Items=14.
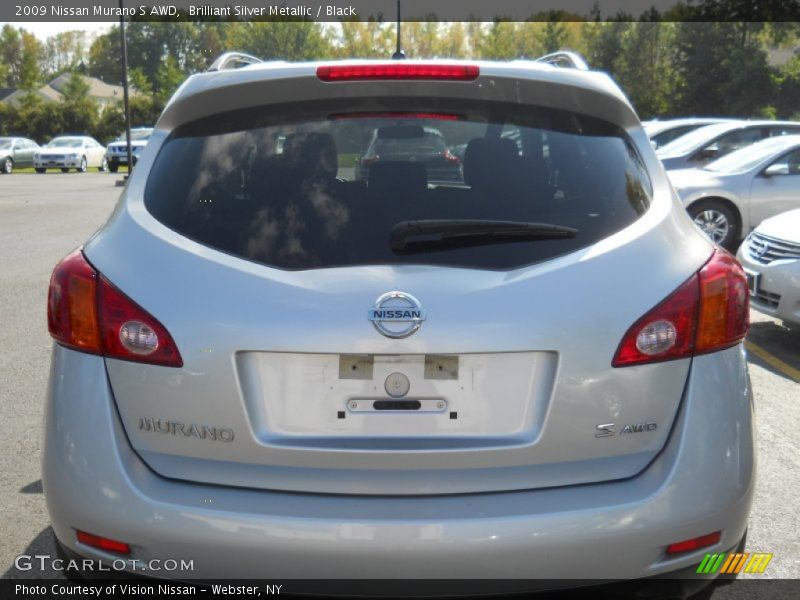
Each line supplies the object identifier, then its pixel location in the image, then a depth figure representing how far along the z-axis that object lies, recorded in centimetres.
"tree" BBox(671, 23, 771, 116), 5466
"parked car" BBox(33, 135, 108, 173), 4319
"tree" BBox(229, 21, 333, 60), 8212
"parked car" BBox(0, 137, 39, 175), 4203
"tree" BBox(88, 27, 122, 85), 13225
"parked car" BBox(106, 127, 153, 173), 4236
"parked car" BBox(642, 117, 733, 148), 1972
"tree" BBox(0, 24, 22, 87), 12406
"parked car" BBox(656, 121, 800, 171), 1539
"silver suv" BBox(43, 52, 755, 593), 238
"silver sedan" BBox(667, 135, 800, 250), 1282
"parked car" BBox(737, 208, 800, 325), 725
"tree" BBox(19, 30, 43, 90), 7881
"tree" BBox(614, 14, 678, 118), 6250
